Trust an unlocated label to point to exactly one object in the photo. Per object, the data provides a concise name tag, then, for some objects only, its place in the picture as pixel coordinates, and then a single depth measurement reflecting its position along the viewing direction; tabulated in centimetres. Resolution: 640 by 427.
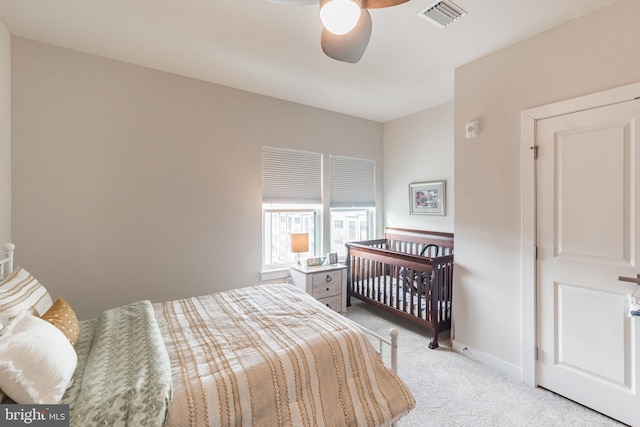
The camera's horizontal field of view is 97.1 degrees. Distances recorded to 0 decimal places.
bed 102
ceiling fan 101
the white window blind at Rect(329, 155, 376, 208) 390
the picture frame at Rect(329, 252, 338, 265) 358
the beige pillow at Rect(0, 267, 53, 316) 131
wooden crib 270
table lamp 333
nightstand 320
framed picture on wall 354
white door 172
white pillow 93
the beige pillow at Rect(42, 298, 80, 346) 138
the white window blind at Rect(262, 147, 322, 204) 332
